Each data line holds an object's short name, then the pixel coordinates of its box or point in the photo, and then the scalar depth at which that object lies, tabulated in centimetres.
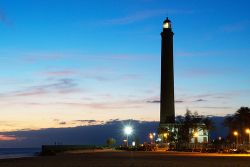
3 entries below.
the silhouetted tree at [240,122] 11730
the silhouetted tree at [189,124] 11976
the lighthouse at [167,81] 11650
